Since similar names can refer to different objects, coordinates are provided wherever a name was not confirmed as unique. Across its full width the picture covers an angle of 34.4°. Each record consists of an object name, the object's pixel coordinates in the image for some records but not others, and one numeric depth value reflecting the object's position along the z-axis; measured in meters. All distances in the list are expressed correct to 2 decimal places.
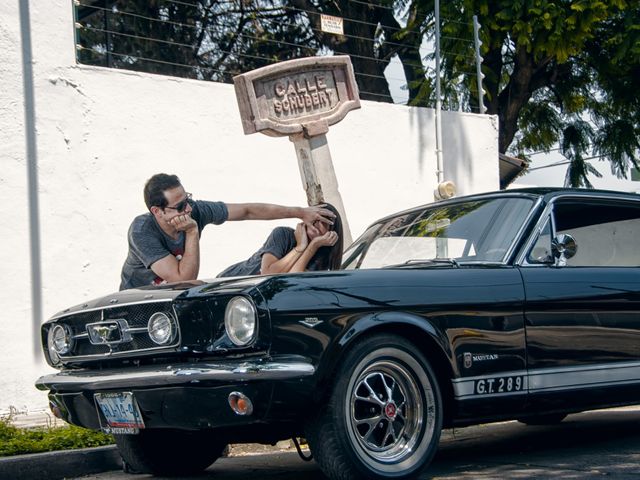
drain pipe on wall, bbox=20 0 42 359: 8.41
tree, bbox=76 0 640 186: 13.27
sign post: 8.30
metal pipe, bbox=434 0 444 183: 11.78
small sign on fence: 11.32
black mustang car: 4.39
